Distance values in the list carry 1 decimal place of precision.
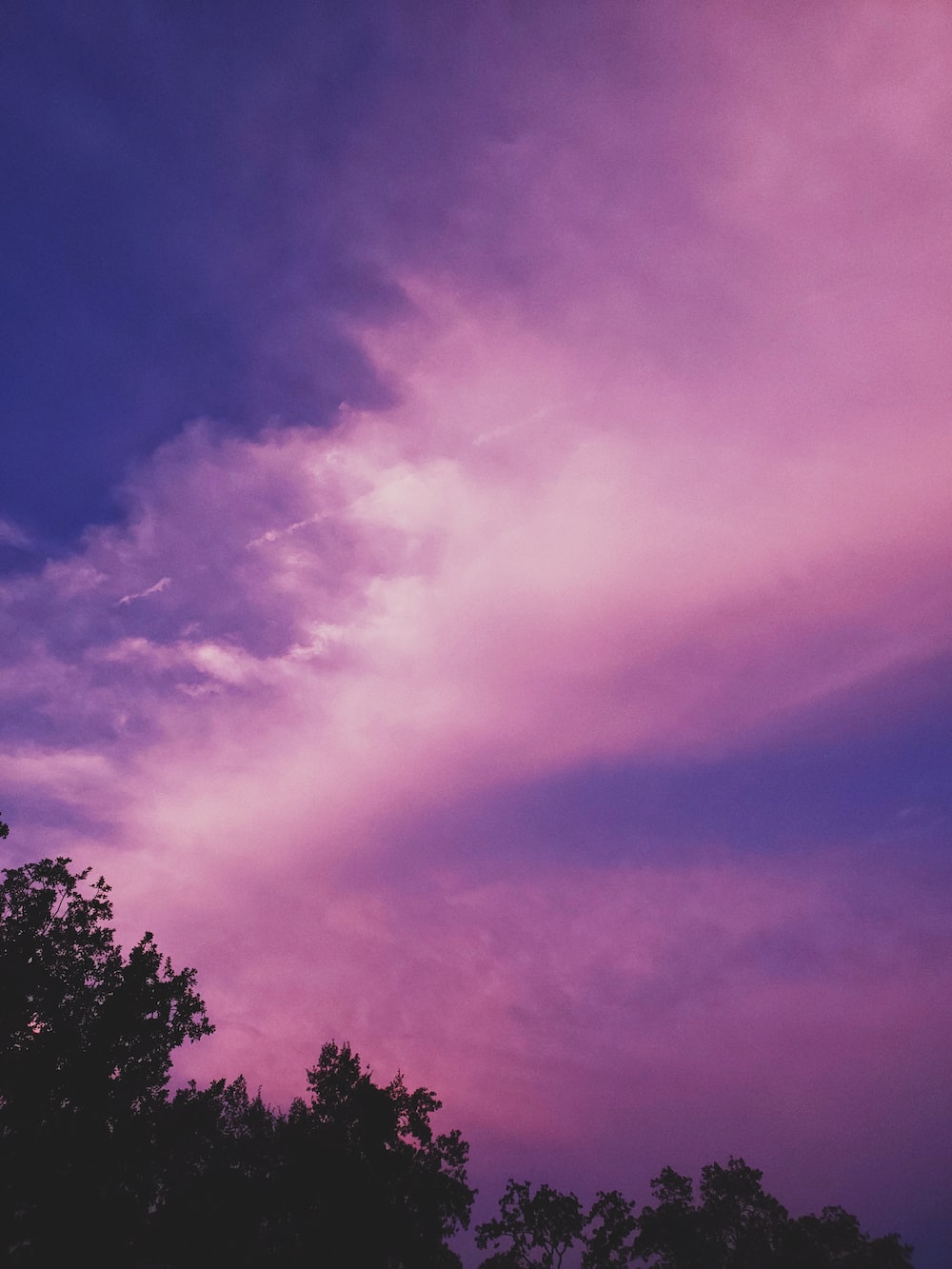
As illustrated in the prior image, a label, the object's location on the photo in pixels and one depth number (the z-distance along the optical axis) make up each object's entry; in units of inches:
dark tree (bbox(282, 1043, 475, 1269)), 1723.7
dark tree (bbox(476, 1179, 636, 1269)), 2829.7
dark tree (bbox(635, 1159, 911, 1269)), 3016.7
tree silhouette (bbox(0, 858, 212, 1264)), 1178.6
